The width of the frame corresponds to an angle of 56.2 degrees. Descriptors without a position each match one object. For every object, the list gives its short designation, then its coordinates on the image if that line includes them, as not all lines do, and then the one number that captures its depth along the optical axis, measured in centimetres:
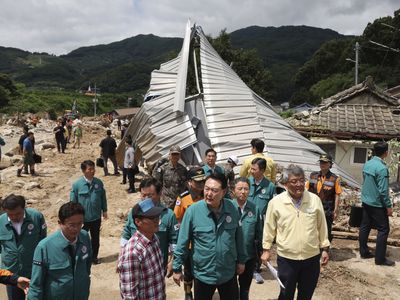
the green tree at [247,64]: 3616
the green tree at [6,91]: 5119
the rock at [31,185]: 1091
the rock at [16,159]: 1588
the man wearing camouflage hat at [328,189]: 548
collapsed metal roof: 930
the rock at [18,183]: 1118
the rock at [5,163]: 1508
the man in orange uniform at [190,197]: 383
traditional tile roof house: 1108
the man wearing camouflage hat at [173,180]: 576
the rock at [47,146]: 1978
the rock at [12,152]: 1835
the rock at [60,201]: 949
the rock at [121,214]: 815
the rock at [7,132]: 2900
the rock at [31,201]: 967
